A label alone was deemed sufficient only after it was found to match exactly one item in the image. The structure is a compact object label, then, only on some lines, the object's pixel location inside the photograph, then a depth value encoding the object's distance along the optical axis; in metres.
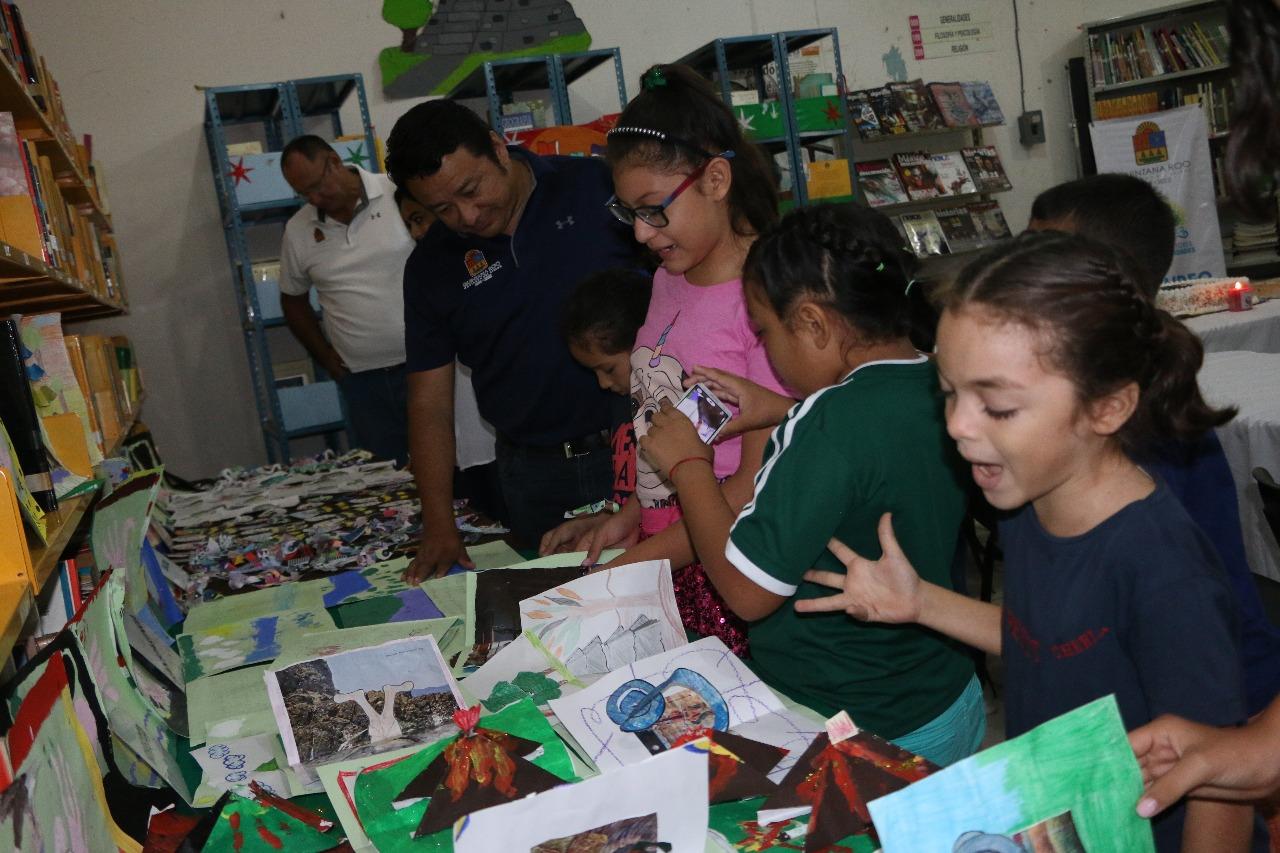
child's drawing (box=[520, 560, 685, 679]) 1.52
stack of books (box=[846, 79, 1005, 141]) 6.93
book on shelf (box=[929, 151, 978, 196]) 7.09
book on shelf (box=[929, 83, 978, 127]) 7.08
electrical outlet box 7.54
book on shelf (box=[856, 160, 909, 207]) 6.88
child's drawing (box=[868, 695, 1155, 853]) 0.81
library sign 7.32
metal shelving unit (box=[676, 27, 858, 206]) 5.93
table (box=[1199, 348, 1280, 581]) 2.81
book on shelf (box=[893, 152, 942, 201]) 7.00
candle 4.41
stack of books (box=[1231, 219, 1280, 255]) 7.25
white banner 7.16
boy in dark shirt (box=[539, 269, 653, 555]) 2.13
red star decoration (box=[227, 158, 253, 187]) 5.08
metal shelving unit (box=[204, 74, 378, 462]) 5.16
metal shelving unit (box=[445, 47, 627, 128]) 5.37
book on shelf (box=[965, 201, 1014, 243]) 7.20
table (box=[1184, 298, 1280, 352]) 4.07
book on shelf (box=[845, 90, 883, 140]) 6.89
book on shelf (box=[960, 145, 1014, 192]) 7.23
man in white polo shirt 4.65
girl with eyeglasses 1.78
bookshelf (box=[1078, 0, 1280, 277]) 7.34
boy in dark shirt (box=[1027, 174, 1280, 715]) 1.35
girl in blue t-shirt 1.01
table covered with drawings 0.94
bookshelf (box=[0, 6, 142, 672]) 1.22
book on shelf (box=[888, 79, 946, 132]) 7.00
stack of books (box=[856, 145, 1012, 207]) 6.93
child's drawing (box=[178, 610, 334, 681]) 1.84
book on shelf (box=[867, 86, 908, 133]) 6.93
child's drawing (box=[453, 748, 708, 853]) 0.92
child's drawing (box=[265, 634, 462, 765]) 1.38
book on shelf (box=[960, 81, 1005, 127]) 7.20
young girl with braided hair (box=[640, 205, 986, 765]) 1.31
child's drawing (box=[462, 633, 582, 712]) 1.48
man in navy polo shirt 2.49
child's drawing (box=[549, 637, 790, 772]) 1.26
